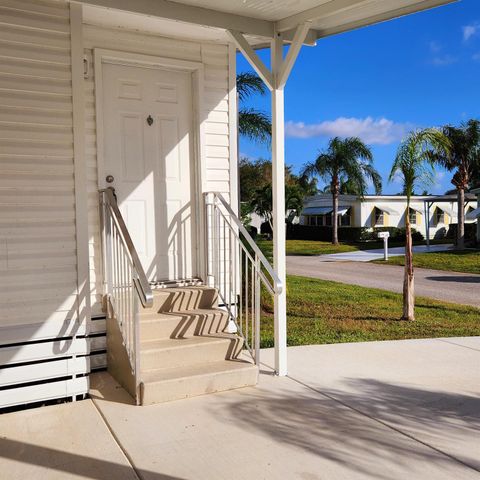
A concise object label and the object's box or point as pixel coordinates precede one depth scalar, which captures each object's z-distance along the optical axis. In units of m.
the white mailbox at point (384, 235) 17.31
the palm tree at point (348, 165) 24.12
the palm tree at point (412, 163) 7.80
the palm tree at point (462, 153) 24.38
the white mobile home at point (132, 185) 3.93
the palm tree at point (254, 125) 11.16
